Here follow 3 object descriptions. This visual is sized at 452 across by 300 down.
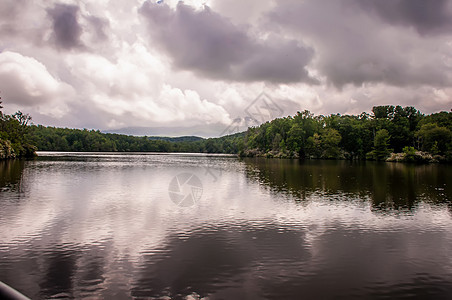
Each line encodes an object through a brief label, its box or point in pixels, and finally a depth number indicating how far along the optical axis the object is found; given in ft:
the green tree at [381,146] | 373.40
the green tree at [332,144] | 438.61
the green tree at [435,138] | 331.77
